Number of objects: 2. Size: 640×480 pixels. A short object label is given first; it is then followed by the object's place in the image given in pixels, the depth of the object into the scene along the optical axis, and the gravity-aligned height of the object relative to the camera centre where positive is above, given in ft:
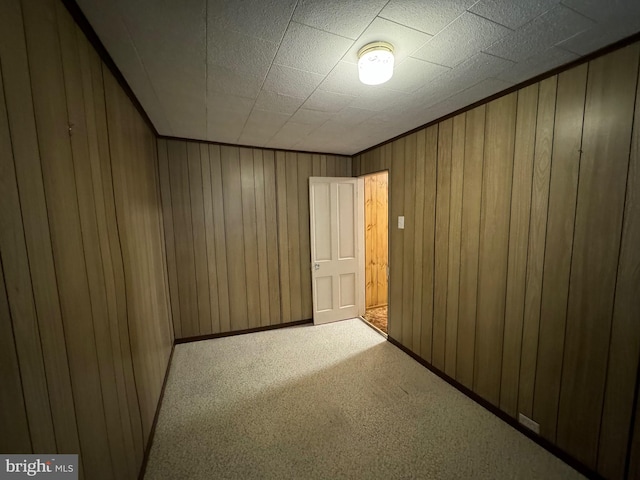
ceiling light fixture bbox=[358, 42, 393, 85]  4.25 +2.60
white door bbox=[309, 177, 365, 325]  11.56 -1.44
